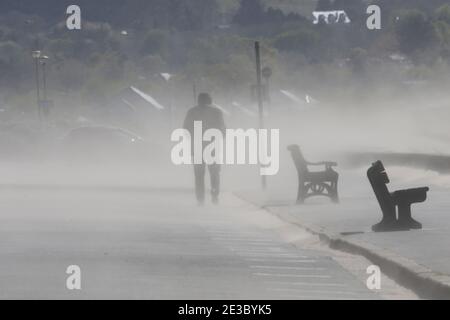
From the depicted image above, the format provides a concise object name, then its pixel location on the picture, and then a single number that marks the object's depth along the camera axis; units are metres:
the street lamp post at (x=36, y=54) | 99.14
